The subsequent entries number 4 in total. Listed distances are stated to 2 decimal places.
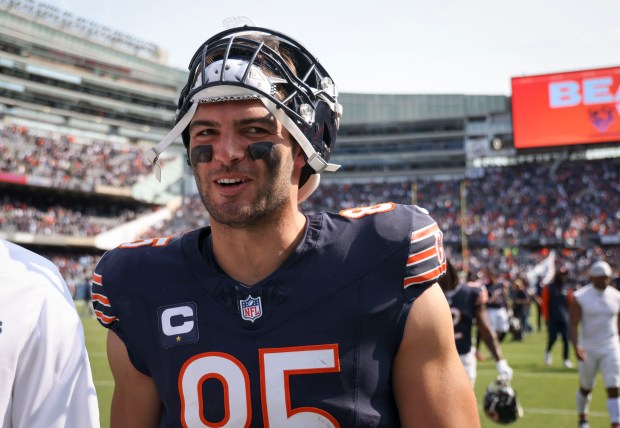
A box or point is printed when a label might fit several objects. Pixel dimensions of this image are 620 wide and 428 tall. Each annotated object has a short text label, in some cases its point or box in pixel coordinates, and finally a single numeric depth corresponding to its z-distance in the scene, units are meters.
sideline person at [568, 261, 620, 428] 6.86
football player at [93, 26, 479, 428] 1.70
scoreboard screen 35.66
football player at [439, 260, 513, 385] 6.31
